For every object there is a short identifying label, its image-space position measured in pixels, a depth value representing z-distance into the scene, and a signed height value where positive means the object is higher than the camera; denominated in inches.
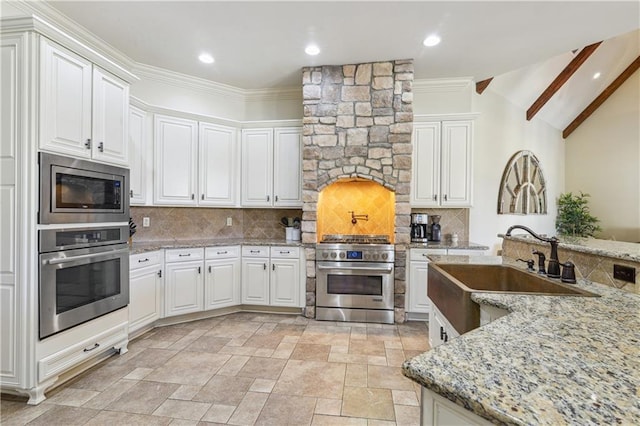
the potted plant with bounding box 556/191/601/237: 243.1 -4.1
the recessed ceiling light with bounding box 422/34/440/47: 124.1 +70.8
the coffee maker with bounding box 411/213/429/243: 160.1 -7.9
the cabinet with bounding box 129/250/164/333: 120.4 -32.4
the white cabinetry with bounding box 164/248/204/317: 138.4 -32.5
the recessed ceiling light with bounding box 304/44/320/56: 132.0 +71.2
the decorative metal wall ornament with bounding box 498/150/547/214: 205.6 +18.6
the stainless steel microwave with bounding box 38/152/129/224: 83.1 +5.9
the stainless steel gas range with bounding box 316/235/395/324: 146.4 -33.9
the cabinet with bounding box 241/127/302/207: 164.4 +24.0
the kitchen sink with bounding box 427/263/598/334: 60.2 -17.8
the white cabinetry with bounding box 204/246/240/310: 148.4 -32.7
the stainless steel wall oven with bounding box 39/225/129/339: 83.1 -19.8
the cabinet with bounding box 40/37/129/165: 83.3 +31.4
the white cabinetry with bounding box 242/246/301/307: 153.4 -32.5
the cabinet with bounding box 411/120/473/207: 156.1 +25.1
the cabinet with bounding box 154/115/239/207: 148.4 +24.4
